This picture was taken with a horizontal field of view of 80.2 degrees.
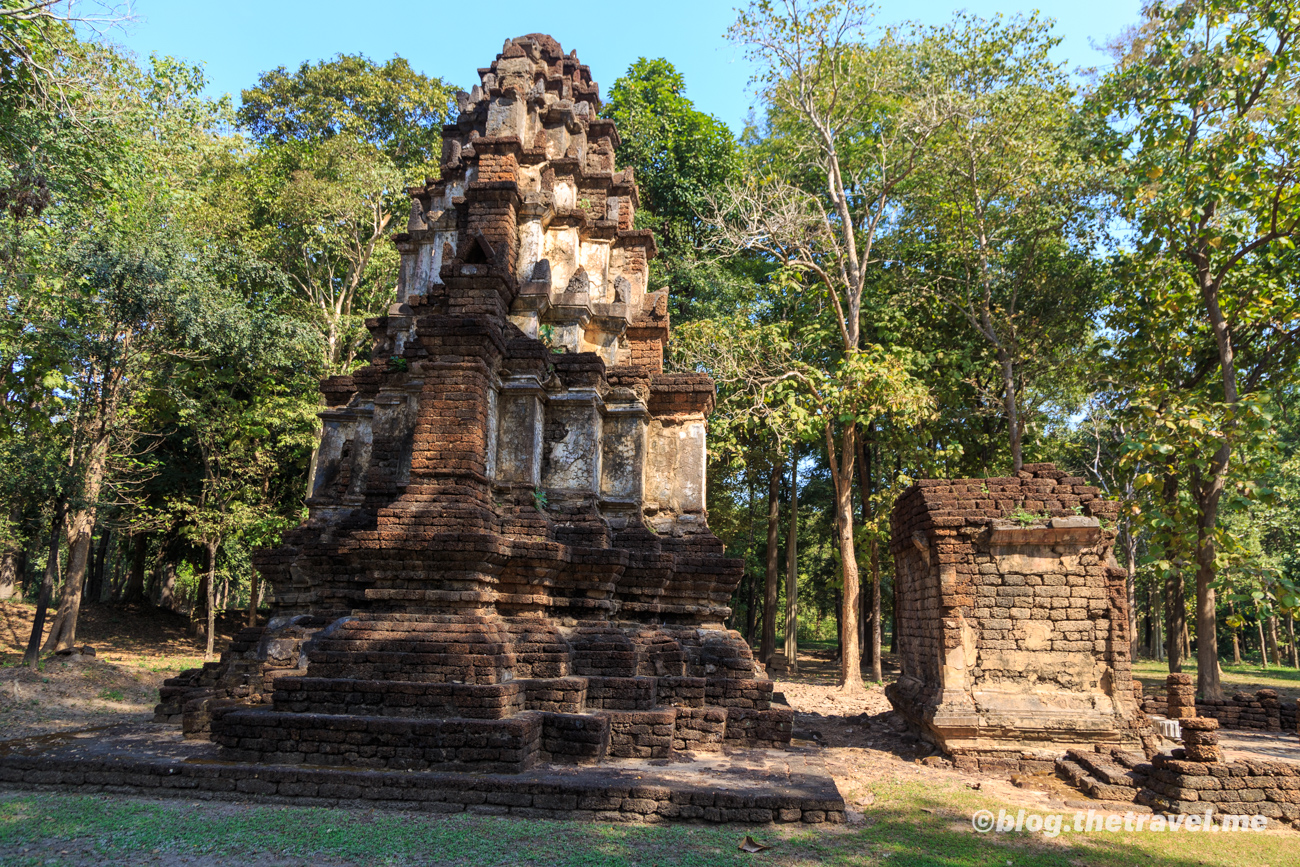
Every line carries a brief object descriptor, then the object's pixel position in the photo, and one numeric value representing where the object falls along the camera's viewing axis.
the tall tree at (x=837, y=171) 17.36
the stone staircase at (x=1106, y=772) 7.70
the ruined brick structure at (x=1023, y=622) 9.24
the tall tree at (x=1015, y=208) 17.91
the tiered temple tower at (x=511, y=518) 6.96
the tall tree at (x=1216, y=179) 13.45
